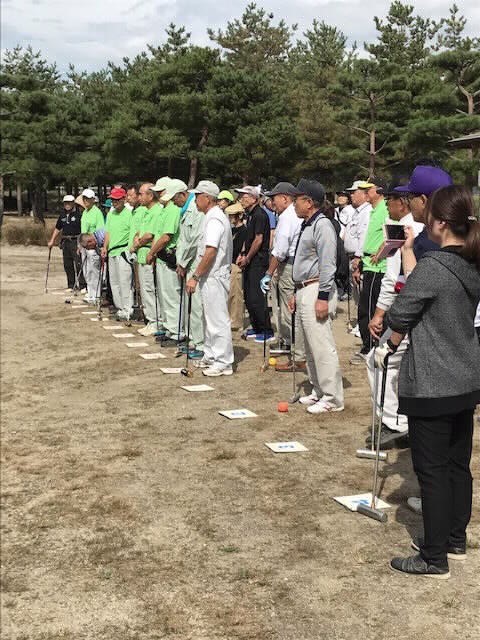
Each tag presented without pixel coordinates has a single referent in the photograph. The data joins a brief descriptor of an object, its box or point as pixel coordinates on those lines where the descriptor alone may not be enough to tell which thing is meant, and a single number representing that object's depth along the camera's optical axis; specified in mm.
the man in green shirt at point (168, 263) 10570
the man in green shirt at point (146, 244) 11109
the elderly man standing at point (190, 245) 9711
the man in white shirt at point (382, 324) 5449
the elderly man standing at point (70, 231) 17000
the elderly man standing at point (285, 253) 9016
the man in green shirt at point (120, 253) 12773
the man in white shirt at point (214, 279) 8625
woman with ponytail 3648
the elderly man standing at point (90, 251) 15125
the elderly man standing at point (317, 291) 6684
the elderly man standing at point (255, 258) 10867
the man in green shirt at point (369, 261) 8141
